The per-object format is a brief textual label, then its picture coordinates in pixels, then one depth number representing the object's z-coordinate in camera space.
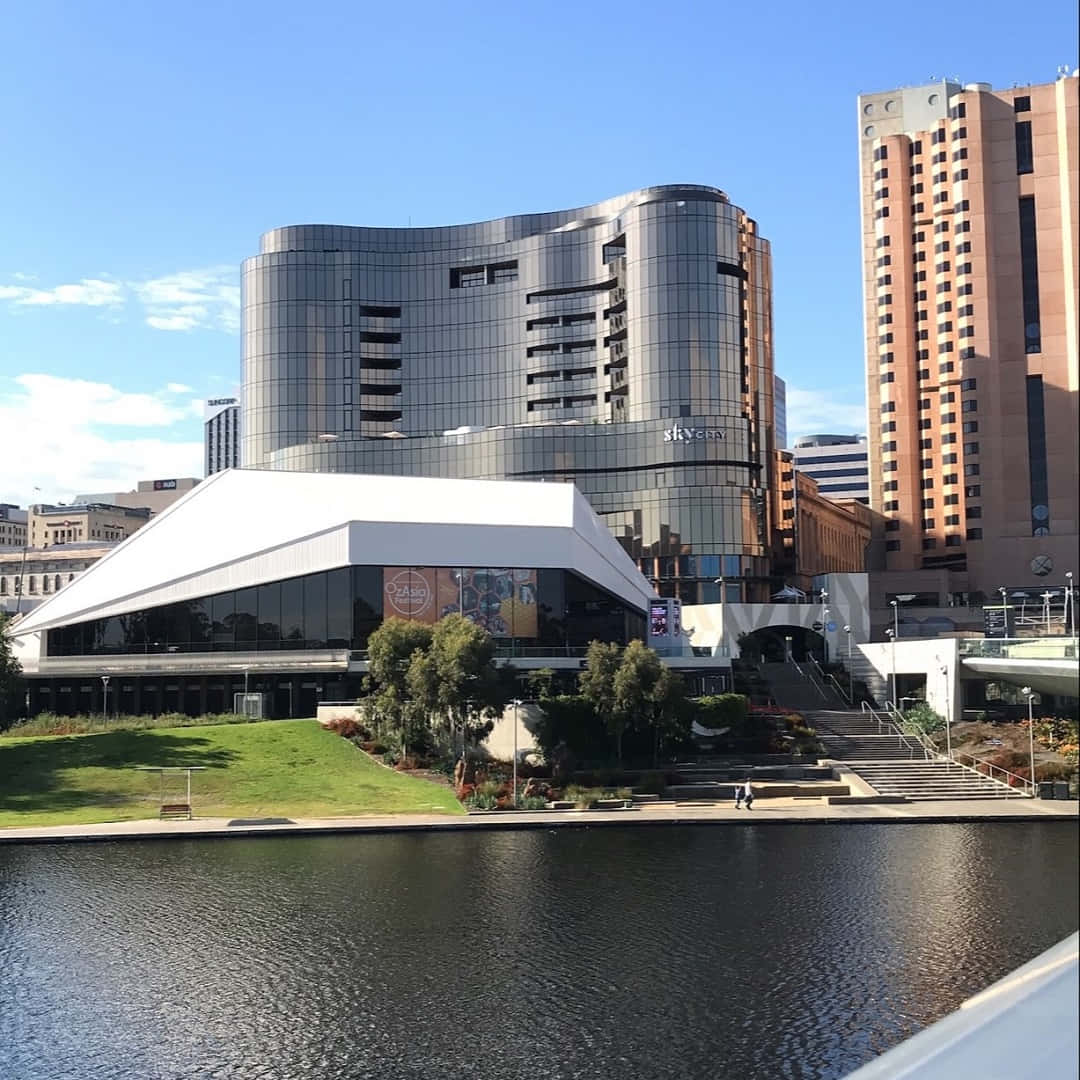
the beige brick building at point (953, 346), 119.06
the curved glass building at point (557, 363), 123.75
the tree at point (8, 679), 62.19
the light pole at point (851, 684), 77.41
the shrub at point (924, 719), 59.97
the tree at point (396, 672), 57.88
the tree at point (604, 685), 56.34
